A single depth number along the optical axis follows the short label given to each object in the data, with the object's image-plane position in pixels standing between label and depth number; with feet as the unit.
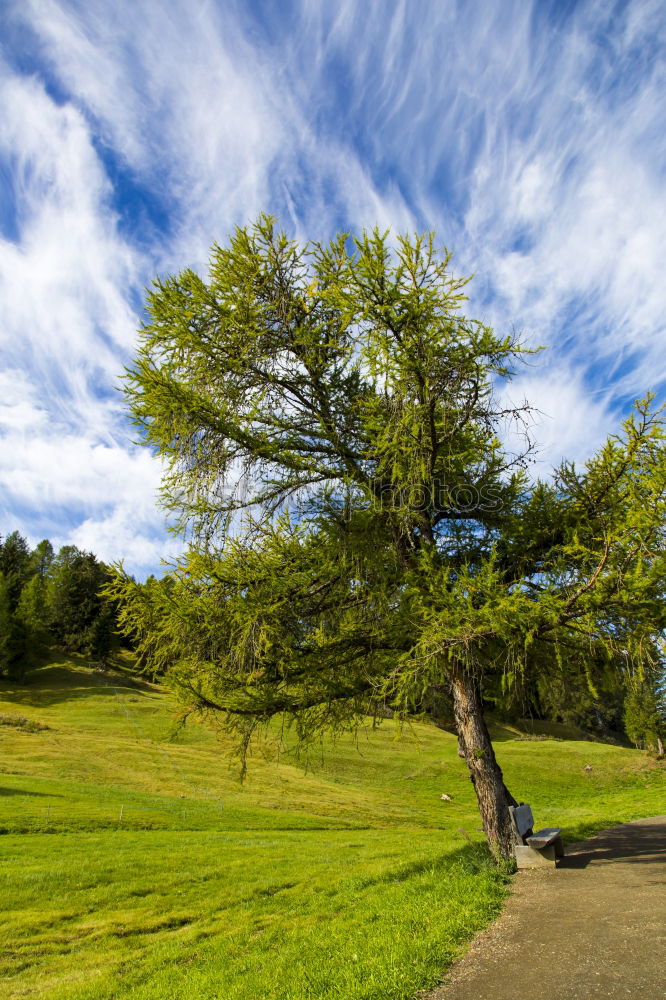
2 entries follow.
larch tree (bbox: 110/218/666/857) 24.98
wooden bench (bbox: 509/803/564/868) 27.53
